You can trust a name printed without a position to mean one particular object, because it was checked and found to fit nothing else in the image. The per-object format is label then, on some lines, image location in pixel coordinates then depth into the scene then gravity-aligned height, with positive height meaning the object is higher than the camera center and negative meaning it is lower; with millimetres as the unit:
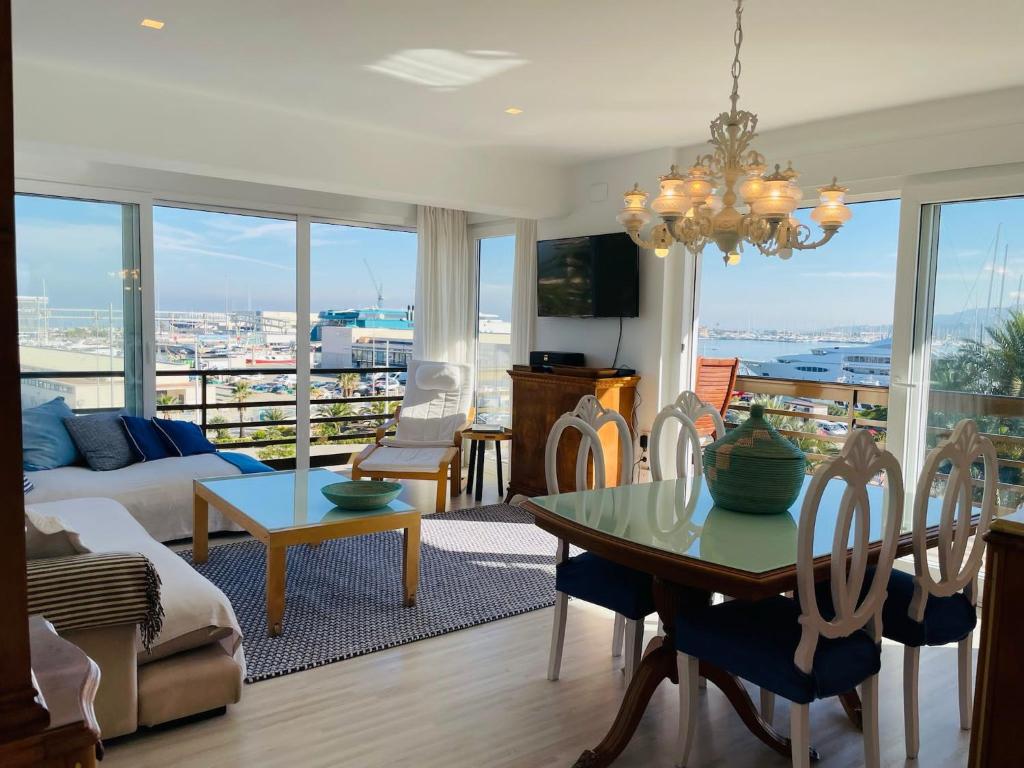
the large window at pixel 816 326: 5762 +1
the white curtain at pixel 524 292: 6488 +224
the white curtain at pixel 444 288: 6902 +254
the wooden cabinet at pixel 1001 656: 1564 -657
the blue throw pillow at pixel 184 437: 5215 -867
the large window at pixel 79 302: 5207 +29
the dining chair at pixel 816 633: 2035 -884
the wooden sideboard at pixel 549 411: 5438 -682
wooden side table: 5887 -1008
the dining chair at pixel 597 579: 2709 -929
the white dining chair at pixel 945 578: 2381 -789
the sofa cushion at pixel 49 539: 2373 -717
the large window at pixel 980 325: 3965 +37
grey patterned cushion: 4789 -840
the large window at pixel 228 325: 5949 -118
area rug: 3262 -1374
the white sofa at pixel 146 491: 4285 -1021
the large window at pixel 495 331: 6973 -120
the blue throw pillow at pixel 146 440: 4984 -857
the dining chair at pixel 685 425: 3553 -473
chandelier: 2668 +431
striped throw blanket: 2182 -818
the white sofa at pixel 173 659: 2355 -1154
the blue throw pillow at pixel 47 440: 4688 -832
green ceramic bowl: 3678 -868
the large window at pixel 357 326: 6656 -104
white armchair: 5660 -809
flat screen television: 5598 +324
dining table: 2152 -675
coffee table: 3305 -944
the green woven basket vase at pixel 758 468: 2717 -501
